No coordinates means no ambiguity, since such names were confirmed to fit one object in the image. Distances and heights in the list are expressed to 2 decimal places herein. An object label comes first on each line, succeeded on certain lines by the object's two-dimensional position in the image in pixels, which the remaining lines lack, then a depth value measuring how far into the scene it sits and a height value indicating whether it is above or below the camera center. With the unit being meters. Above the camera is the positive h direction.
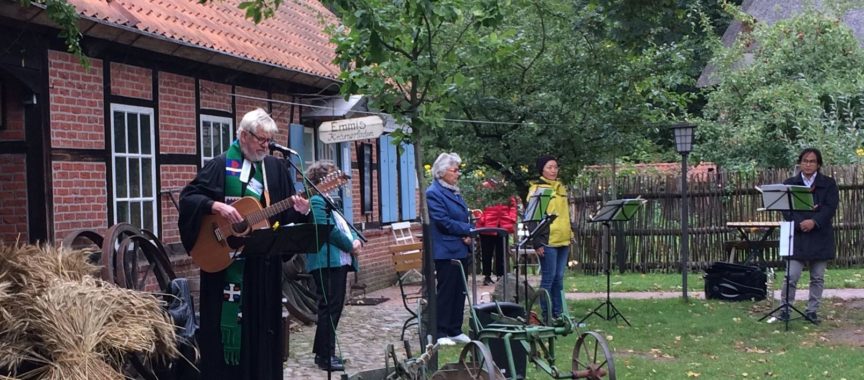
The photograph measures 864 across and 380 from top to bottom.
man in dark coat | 10.48 -0.50
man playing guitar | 5.95 -0.58
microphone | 5.61 +0.19
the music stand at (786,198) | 10.16 -0.21
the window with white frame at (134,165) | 9.41 +0.20
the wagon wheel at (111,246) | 7.83 -0.44
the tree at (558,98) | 11.34 +0.89
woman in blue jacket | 8.83 -0.47
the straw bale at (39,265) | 5.07 -0.38
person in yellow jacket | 9.78 -0.52
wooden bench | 17.33 -1.17
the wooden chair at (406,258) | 11.11 -0.79
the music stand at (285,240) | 5.43 -0.28
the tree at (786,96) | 20.67 +1.62
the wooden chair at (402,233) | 16.27 -0.78
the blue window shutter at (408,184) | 17.06 -0.02
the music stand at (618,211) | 10.45 -0.31
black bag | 12.50 -1.23
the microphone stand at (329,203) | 5.74 -0.10
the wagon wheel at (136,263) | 8.03 -0.62
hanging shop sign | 11.86 +0.62
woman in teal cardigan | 7.80 -0.64
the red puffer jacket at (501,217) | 16.31 -0.55
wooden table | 17.08 -1.05
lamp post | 12.64 +0.37
